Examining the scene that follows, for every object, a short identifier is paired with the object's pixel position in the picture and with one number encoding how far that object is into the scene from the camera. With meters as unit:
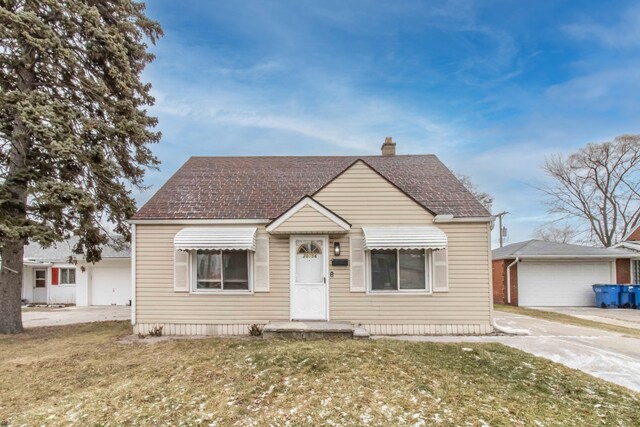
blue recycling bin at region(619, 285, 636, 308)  17.41
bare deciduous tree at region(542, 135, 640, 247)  29.72
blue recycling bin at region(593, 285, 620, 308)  17.27
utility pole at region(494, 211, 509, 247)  31.56
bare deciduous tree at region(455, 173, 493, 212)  32.12
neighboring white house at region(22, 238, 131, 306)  20.03
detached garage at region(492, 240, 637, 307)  18.03
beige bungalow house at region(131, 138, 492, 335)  9.84
